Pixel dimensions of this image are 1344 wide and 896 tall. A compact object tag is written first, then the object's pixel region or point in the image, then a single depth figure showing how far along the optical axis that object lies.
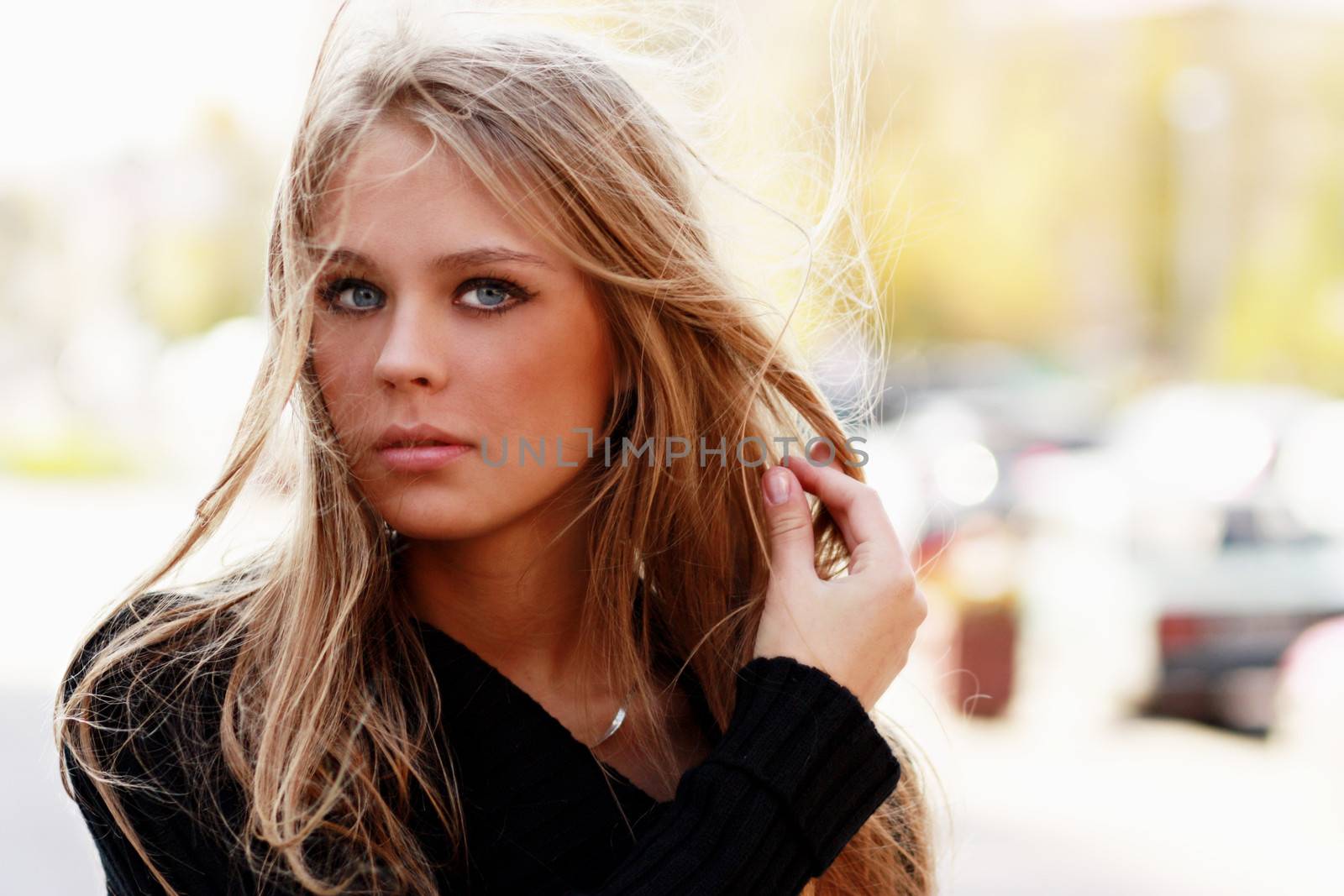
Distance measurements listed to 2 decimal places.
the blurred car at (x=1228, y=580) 8.08
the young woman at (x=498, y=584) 3.56
